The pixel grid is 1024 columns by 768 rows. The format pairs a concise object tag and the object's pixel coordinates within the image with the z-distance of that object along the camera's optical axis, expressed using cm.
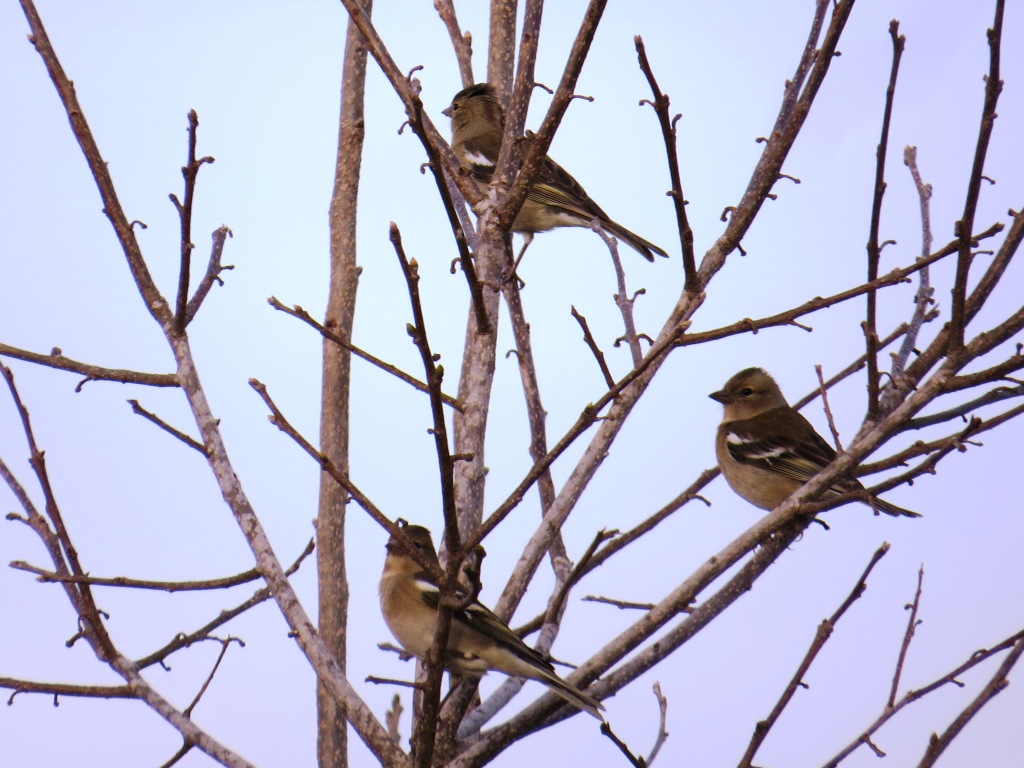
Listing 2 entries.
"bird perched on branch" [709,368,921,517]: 1137
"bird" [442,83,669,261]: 1379
